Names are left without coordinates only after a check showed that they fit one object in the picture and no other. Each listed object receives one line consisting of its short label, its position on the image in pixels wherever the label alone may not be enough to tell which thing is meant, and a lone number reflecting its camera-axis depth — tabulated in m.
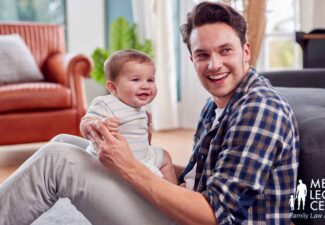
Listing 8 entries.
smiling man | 1.10
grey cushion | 3.81
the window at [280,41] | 4.37
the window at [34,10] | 5.03
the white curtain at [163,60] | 4.67
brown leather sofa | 3.44
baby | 1.61
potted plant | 4.79
